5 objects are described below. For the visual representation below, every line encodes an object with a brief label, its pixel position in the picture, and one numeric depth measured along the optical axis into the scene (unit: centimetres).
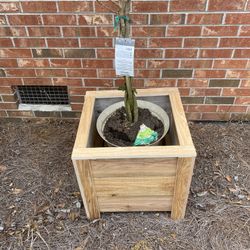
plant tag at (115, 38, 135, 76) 127
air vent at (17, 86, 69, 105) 227
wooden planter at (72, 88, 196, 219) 133
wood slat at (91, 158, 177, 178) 135
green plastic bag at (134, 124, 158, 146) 147
